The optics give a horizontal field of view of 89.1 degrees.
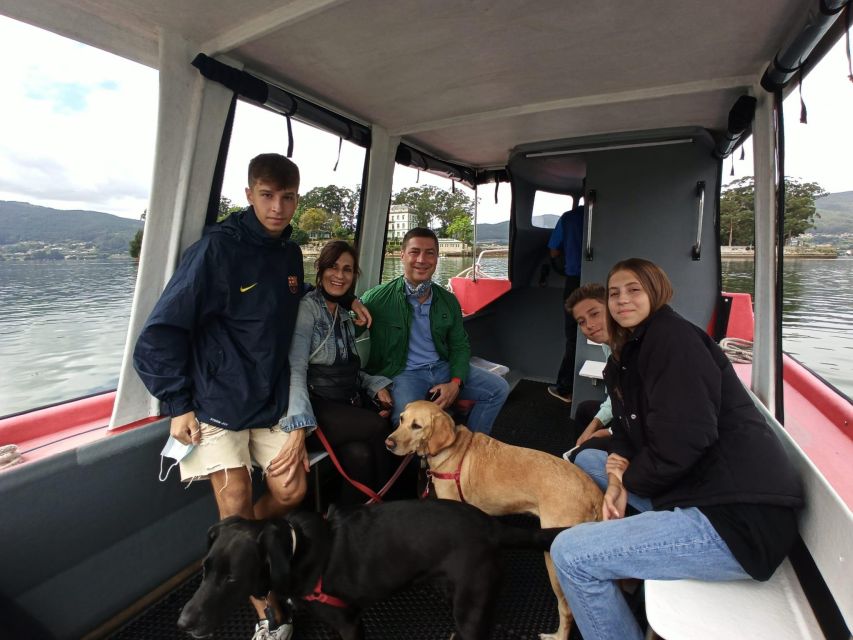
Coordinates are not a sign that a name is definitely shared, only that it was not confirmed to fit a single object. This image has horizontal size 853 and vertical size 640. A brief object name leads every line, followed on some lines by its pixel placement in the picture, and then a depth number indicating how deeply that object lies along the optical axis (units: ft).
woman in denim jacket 7.95
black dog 5.03
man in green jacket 9.96
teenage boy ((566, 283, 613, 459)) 8.50
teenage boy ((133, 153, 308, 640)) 5.93
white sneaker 5.91
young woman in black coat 4.54
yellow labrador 6.24
